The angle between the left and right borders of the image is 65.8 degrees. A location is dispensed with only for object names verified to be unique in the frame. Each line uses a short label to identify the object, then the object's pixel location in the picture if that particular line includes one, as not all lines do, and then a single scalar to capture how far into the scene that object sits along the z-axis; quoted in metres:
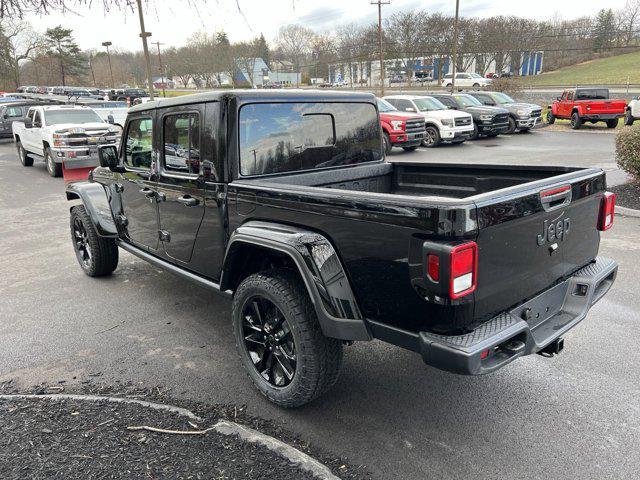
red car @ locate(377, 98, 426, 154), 15.55
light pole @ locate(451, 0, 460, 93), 37.39
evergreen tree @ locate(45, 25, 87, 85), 50.78
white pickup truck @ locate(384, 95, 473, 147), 17.27
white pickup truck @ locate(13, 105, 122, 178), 13.00
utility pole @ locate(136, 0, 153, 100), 22.00
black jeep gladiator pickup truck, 2.28
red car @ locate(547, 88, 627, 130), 20.33
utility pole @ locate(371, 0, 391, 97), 37.84
